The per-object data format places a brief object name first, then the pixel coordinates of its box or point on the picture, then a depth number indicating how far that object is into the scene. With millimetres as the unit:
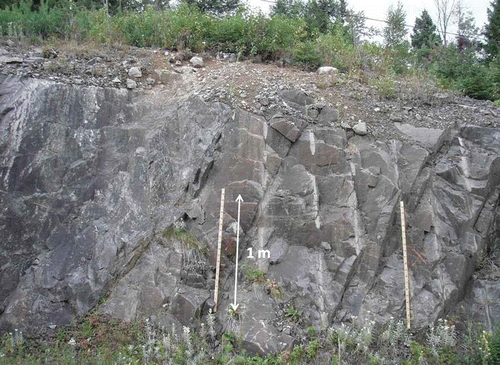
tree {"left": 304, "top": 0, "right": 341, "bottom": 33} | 16978
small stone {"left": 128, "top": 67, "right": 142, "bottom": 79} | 9352
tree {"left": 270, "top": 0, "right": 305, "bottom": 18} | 16812
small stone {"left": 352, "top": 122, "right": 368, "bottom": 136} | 8703
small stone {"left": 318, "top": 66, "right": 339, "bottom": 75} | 10406
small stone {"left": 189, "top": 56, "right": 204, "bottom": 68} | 9883
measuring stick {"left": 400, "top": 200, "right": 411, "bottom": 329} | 7324
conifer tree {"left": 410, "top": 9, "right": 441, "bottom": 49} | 21431
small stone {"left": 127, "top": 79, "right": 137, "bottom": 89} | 9086
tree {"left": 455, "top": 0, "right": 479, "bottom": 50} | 20125
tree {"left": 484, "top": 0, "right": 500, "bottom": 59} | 19438
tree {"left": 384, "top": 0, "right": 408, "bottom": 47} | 17423
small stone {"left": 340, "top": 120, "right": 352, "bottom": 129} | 8758
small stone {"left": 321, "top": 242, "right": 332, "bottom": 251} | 7770
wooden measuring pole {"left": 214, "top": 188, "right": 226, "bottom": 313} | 7402
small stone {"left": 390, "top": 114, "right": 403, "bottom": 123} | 9094
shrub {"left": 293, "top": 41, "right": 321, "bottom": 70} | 10742
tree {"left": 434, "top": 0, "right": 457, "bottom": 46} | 19828
